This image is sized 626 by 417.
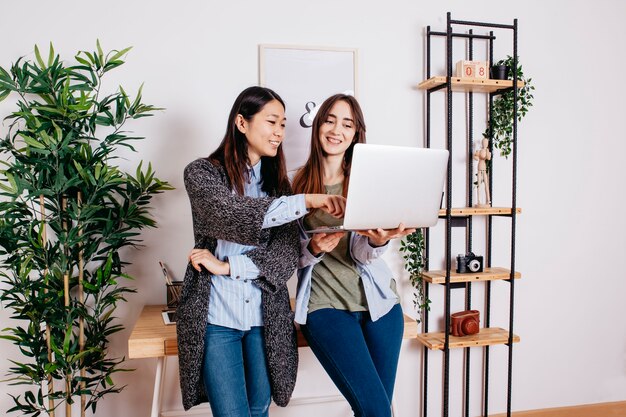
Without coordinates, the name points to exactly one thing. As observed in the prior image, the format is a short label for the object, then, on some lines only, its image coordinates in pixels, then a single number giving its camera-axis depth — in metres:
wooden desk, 1.78
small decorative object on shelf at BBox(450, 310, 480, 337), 2.39
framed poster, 2.24
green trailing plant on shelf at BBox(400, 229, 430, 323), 2.36
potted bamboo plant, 1.88
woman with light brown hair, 1.57
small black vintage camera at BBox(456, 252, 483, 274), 2.40
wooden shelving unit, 2.31
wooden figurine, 2.39
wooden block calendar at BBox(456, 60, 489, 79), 2.33
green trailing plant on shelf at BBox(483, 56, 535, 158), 2.43
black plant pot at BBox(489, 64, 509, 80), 2.36
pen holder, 2.07
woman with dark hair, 1.45
